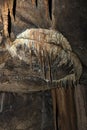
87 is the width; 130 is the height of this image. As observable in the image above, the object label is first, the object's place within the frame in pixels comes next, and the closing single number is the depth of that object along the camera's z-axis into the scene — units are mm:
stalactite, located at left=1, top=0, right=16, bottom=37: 2787
